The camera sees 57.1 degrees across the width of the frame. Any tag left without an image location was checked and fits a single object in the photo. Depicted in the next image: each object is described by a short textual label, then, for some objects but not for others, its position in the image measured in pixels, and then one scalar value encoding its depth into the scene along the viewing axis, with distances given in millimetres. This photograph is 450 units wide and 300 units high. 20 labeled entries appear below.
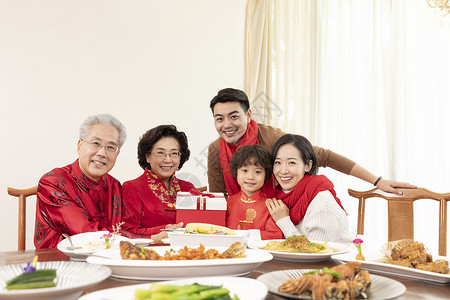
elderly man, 1887
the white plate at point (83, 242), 1241
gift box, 2012
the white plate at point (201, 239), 1366
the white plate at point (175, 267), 935
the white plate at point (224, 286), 750
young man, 2656
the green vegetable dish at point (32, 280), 732
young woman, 1940
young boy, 2143
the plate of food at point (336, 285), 782
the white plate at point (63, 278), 699
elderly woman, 2336
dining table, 923
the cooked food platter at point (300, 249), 1244
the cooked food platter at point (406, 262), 1040
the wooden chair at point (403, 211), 2284
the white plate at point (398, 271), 1020
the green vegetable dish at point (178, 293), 685
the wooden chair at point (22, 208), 2055
